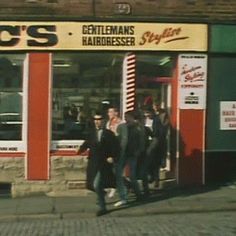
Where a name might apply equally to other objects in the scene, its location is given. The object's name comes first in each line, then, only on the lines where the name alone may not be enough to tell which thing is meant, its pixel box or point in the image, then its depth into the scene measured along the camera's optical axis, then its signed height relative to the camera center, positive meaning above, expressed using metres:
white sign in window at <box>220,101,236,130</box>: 15.13 -0.19
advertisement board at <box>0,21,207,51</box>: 14.54 +1.41
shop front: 14.58 +0.34
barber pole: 15.03 +0.35
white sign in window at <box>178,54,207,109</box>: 14.94 +0.52
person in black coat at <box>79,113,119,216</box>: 12.22 -0.97
